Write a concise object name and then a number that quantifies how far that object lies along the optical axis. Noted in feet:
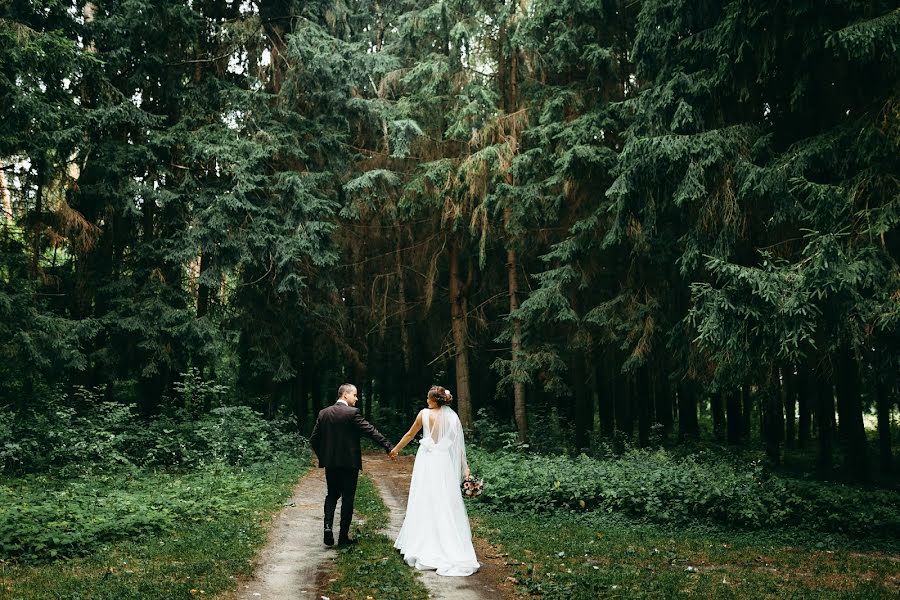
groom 28.12
